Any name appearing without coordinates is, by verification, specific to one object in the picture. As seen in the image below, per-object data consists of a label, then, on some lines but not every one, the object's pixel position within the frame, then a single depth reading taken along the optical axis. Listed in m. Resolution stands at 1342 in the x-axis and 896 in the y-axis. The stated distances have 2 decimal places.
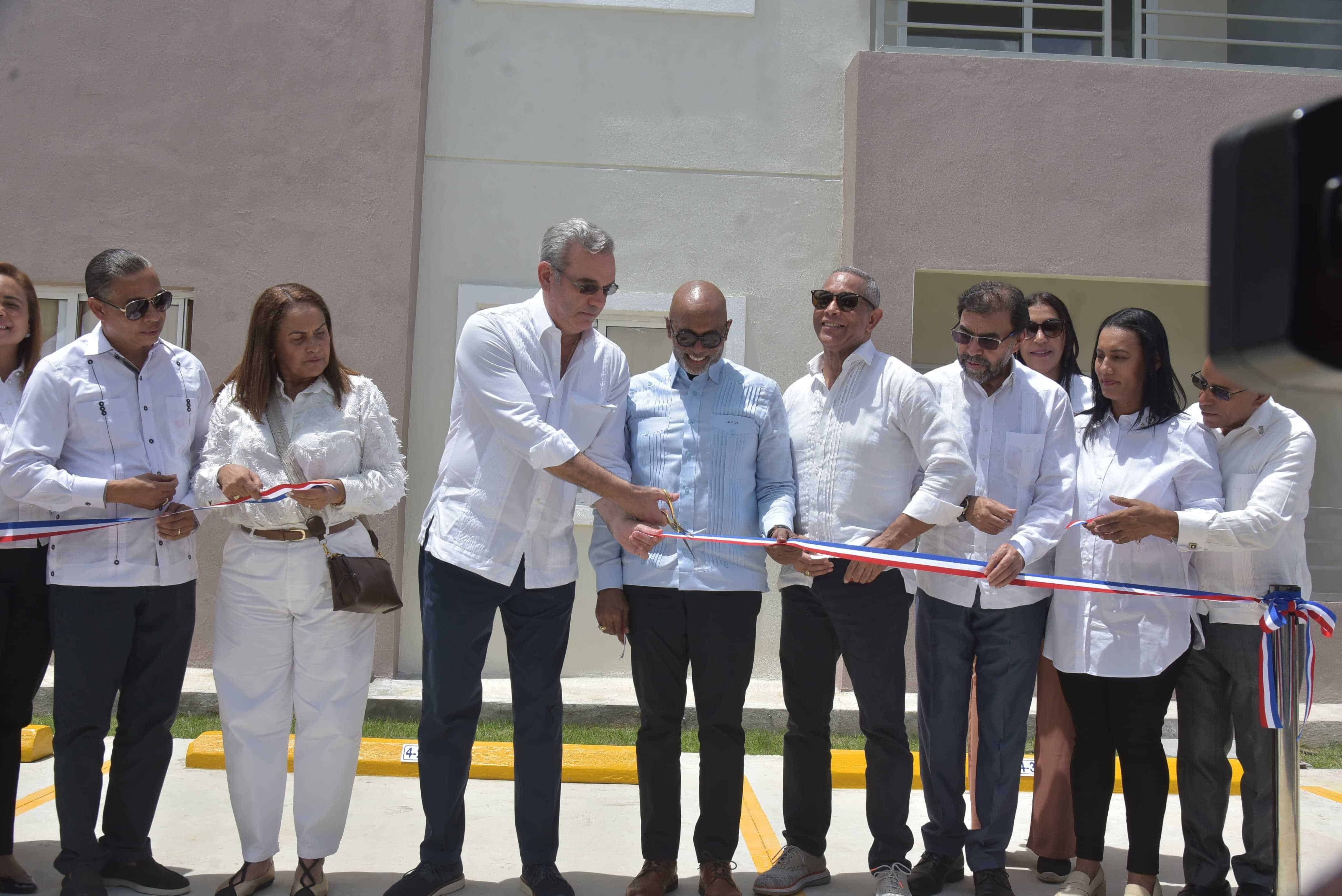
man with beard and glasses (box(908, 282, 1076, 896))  4.28
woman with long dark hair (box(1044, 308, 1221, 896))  4.19
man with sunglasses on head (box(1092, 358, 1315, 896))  4.14
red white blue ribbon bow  4.01
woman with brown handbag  4.10
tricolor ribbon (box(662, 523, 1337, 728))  4.05
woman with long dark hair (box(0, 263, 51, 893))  4.19
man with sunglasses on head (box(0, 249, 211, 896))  3.98
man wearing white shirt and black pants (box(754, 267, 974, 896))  4.22
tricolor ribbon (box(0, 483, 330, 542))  4.00
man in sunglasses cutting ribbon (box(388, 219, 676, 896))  4.08
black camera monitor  1.33
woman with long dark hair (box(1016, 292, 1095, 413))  5.10
